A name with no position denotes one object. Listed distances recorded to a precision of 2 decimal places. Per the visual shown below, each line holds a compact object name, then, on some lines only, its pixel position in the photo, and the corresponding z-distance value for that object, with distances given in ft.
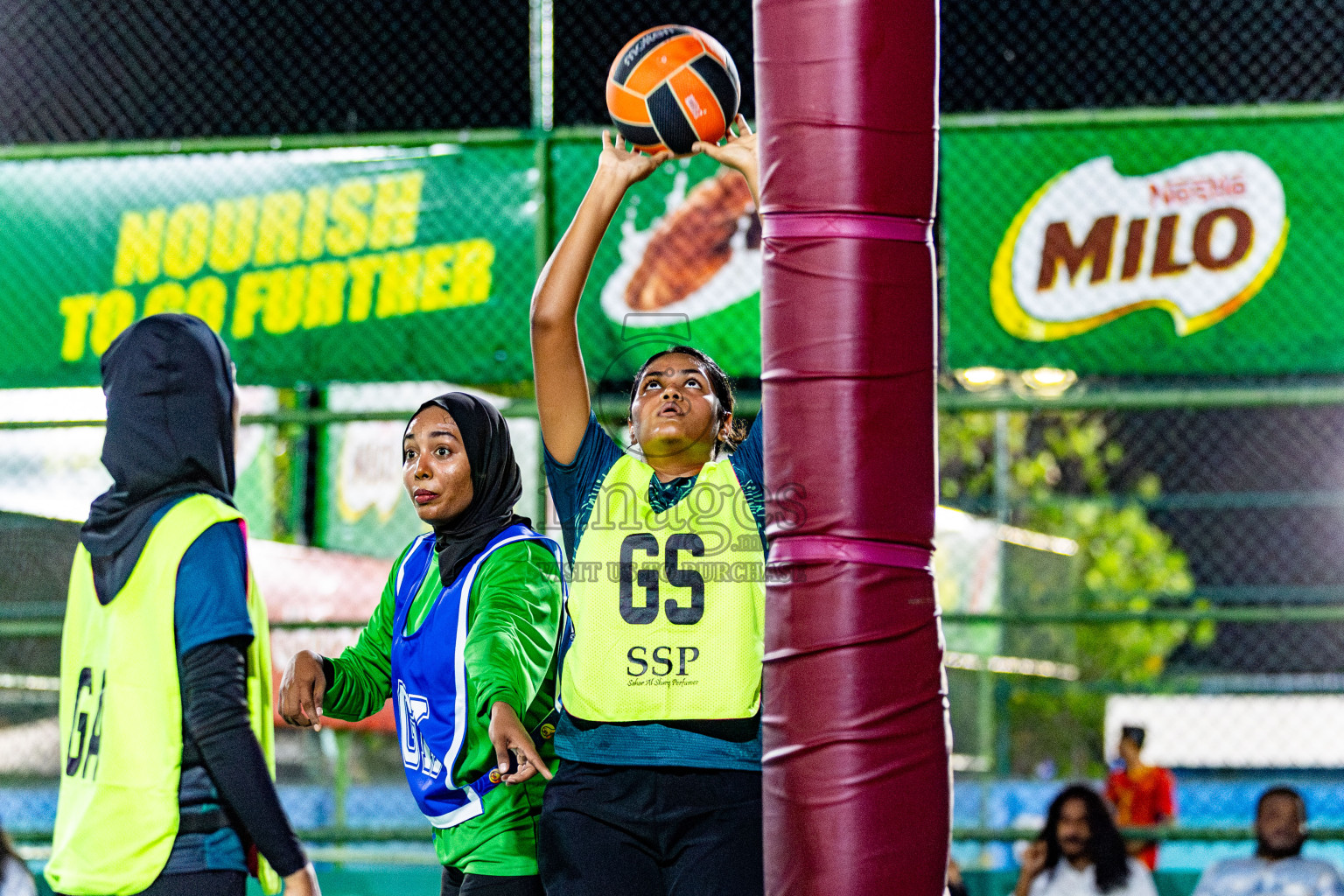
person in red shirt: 56.59
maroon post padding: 15.17
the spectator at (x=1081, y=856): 40.42
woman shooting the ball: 19.65
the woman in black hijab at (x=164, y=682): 19.94
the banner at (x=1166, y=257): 38.04
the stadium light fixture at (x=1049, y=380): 56.35
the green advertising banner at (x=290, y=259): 40.19
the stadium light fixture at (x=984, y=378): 56.39
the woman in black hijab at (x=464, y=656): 20.49
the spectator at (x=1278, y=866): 39.01
